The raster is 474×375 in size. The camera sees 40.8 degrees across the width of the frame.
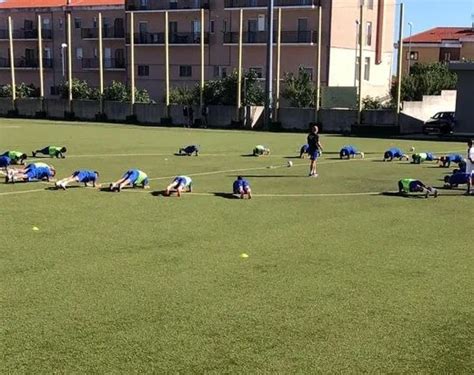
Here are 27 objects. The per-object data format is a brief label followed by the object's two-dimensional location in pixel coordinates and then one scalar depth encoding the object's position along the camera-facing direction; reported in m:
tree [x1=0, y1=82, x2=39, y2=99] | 52.50
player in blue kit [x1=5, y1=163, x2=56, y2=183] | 15.37
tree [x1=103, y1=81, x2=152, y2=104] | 47.31
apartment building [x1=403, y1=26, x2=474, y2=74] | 76.81
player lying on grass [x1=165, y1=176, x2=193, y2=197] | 14.02
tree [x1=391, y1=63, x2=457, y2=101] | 46.69
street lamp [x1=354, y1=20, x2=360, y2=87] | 54.44
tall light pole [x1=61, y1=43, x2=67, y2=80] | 65.31
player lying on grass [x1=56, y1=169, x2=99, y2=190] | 14.45
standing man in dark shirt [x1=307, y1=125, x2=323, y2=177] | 17.55
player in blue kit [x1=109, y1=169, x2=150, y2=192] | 14.38
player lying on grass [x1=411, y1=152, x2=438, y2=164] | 21.52
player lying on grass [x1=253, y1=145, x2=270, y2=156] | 23.81
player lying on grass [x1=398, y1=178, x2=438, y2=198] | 14.28
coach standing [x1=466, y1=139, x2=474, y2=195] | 14.62
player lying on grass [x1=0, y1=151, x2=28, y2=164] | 18.00
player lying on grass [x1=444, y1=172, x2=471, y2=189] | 14.86
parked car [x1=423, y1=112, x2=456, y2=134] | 36.74
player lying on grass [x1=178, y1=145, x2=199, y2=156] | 22.90
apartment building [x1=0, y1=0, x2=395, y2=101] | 53.12
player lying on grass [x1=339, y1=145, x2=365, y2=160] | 22.88
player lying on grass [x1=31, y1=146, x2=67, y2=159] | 20.77
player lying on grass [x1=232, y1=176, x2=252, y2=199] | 13.84
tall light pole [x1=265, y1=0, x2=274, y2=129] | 39.81
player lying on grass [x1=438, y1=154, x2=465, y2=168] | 20.45
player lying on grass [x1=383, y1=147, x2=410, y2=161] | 22.45
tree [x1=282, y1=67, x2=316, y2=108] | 42.72
